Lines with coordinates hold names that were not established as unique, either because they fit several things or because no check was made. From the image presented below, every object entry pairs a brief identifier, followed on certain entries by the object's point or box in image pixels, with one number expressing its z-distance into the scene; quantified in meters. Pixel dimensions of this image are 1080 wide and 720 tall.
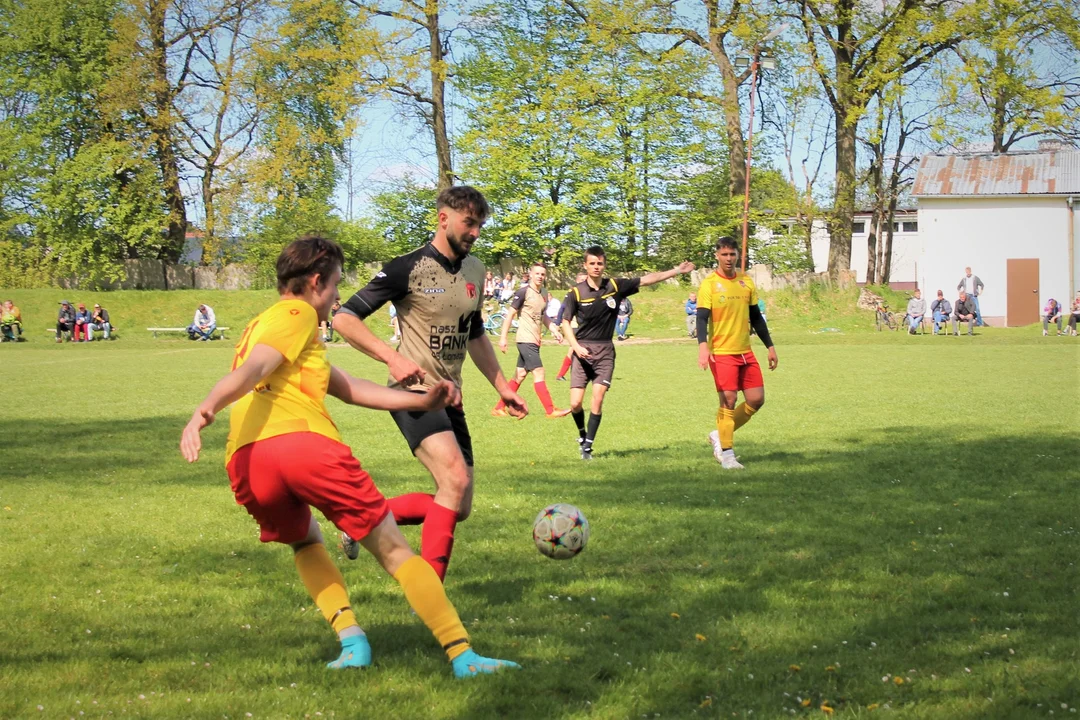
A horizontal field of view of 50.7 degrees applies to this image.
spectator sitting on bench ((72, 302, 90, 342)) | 39.78
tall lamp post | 40.75
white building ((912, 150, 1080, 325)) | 48.34
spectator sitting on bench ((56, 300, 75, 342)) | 39.12
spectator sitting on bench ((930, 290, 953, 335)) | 39.34
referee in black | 11.83
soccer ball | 6.03
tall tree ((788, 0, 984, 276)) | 40.72
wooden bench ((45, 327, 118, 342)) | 40.81
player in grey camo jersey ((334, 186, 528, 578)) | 5.57
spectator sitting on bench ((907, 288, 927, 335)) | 38.94
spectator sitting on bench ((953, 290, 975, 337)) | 37.81
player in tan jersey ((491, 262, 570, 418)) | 15.27
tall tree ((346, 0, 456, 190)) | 45.12
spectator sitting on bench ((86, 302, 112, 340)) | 40.56
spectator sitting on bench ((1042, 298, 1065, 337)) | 37.56
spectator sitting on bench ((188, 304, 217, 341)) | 39.41
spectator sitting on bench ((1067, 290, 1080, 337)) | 36.81
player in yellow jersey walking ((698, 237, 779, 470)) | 10.74
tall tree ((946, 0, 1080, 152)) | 40.16
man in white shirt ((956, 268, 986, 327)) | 47.78
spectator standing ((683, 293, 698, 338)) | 38.41
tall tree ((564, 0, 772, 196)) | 42.59
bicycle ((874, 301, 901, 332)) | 40.91
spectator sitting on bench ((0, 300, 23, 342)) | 39.66
